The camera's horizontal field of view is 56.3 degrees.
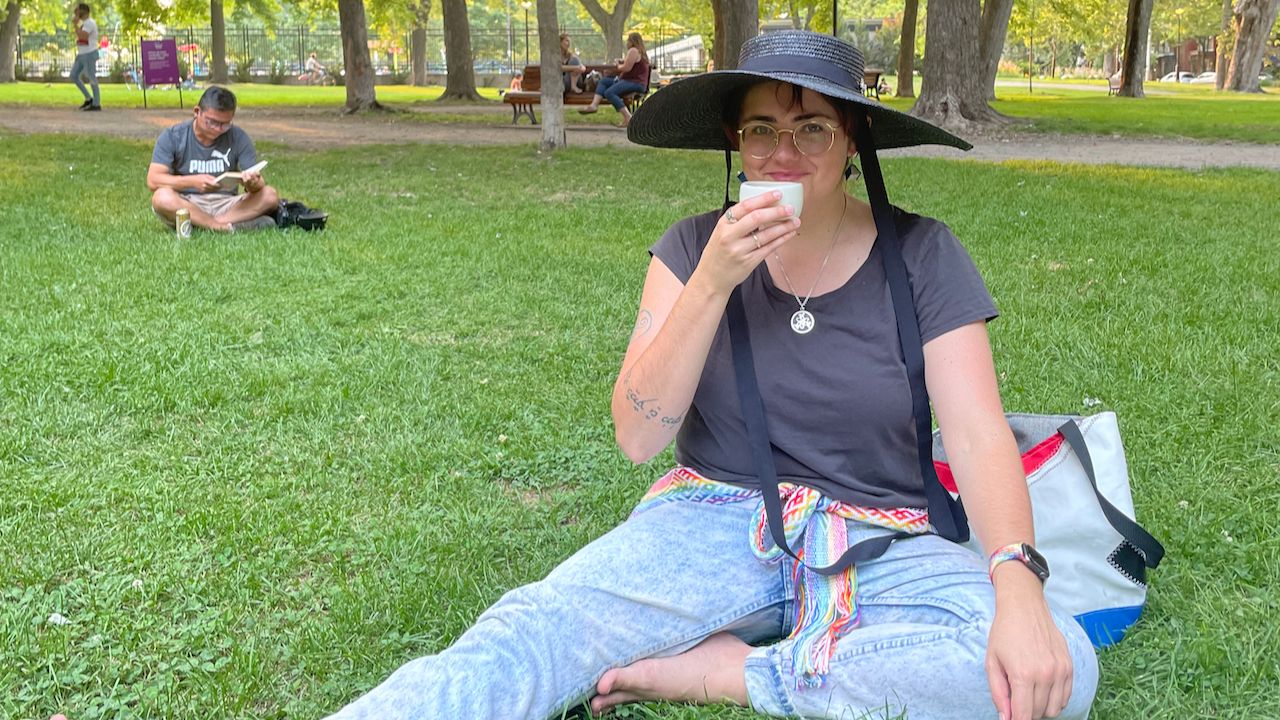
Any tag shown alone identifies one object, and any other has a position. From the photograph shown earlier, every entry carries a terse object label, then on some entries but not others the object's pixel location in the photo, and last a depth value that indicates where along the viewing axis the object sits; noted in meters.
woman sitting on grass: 2.16
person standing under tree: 21.96
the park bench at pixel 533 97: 18.64
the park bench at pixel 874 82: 24.73
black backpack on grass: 8.05
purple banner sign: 21.77
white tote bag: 2.53
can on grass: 7.65
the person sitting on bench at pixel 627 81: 18.89
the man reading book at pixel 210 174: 7.72
